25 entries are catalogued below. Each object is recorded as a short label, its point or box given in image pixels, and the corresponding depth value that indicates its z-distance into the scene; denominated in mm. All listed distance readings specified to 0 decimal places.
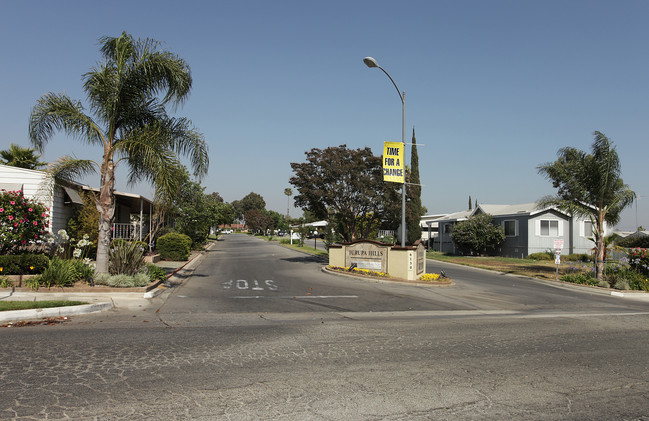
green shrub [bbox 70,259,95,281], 12422
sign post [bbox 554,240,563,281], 20891
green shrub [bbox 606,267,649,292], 18016
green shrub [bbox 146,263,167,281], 14430
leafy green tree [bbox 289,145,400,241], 24047
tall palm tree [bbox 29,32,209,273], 12836
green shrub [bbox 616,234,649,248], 36625
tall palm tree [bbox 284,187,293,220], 122062
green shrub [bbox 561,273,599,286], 19156
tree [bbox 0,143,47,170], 26969
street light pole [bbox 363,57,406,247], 17016
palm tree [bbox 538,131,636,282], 20078
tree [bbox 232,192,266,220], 151500
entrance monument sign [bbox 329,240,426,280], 18266
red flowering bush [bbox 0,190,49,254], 12969
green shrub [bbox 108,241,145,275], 13102
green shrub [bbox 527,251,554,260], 33844
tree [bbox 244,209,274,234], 109062
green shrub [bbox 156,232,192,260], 25891
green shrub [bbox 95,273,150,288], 12258
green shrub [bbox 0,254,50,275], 12352
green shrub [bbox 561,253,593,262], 32466
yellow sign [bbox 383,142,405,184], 17922
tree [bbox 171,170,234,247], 35938
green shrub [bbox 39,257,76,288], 11672
